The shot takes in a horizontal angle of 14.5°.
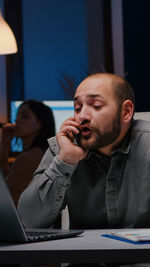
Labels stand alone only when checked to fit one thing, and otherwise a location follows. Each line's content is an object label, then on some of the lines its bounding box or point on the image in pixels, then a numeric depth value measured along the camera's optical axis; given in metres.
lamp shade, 3.23
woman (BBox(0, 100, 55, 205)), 2.43
